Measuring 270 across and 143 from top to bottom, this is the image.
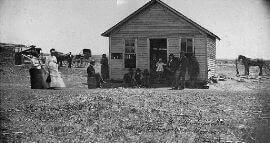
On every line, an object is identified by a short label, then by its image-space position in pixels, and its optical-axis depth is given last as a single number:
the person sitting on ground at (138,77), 19.12
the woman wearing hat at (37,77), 16.16
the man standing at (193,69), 19.34
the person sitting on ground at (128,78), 19.50
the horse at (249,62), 28.31
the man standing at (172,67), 19.25
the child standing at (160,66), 19.50
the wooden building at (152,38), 19.47
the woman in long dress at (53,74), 16.25
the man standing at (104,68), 21.50
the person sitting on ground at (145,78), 19.04
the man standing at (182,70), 18.41
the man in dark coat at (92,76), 18.55
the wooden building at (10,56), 27.31
